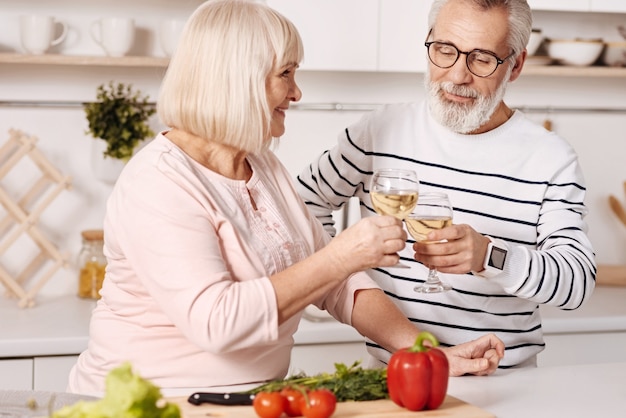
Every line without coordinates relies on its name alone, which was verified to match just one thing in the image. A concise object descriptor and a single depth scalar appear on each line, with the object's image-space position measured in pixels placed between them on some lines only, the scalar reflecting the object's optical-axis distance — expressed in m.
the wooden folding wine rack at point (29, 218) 2.77
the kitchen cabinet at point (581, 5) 2.83
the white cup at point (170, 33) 2.75
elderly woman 1.44
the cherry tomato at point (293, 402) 1.36
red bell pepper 1.41
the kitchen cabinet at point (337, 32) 2.71
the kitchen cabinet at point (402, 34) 2.77
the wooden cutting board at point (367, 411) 1.37
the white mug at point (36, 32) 2.67
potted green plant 2.77
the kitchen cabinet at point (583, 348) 2.77
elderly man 1.95
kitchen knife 1.40
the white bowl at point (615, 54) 3.05
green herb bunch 1.44
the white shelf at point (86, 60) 2.63
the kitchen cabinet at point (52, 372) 2.40
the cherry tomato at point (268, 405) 1.33
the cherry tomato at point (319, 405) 1.34
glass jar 2.79
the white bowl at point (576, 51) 2.98
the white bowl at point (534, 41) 2.99
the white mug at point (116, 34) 2.71
